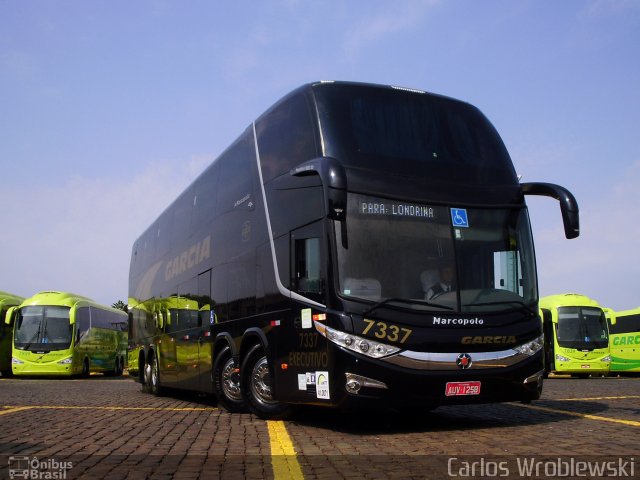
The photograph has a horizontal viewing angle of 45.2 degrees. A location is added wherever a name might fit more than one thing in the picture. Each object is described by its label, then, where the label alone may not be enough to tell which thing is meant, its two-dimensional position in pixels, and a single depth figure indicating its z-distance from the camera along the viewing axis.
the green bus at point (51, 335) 29.98
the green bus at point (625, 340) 31.41
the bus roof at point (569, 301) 28.58
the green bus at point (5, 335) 31.39
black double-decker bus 8.29
